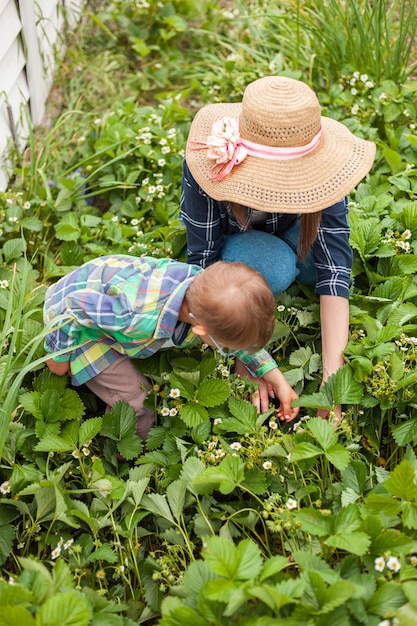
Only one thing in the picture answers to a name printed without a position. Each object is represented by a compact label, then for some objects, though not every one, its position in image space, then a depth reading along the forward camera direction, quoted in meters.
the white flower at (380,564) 1.45
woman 1.70
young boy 1.62
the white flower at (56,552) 1.64
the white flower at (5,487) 1.75
